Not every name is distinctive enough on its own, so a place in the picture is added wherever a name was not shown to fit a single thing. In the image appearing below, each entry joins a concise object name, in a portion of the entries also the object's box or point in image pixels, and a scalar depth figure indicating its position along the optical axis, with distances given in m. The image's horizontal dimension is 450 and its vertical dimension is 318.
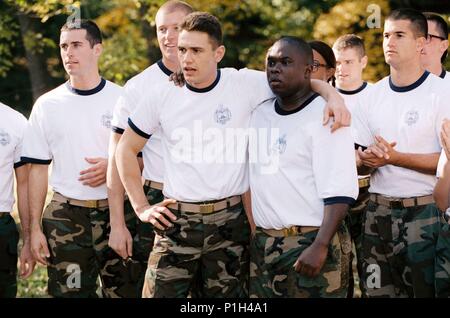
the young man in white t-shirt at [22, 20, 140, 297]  11.80
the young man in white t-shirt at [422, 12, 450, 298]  10.25
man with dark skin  9.33
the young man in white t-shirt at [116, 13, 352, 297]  10.10
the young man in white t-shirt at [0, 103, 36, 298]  11.24
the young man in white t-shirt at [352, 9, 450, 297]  10.78
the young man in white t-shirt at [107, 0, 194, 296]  10.92
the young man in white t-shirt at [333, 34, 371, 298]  13.49
